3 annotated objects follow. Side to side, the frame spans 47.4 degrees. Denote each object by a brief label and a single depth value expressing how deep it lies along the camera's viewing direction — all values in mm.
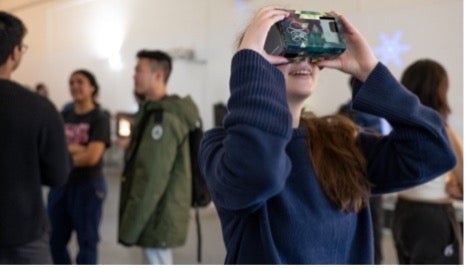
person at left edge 1357
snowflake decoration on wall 3072
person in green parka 2031
